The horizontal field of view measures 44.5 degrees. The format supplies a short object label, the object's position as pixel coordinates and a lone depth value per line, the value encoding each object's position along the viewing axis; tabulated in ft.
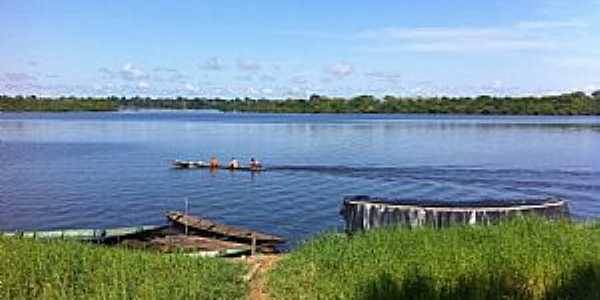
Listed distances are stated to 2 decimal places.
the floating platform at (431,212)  76.64
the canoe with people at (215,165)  202.18
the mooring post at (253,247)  84.36
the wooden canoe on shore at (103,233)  90.99
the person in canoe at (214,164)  205.67
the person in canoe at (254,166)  200.75
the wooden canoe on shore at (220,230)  97.86
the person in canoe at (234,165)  204.23
